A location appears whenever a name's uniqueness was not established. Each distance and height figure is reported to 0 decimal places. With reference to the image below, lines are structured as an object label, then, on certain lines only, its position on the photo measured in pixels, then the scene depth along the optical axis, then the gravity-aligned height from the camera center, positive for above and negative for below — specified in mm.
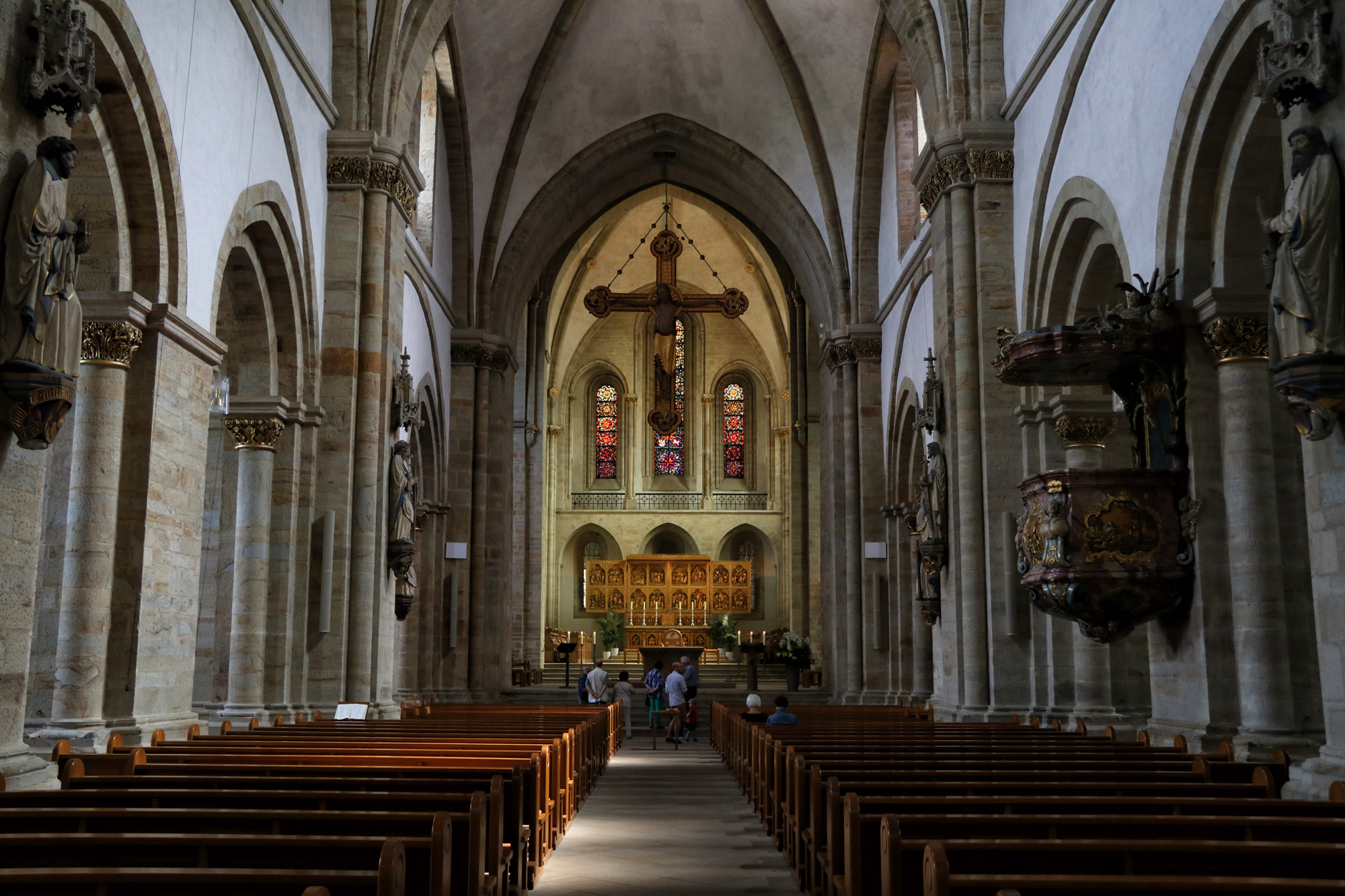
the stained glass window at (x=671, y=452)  38719 +5799
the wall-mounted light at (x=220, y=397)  12547 +2451
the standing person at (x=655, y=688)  20219 -805
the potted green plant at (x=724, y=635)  33719 +95
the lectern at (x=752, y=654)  23234 -306
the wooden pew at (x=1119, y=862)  3219 -660
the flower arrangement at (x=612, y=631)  34125 +213
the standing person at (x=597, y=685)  18359 -682
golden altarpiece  34906 +1385
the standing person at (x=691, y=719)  19594 -1267
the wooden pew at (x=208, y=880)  3148 -612
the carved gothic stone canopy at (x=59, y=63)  6480 +3054
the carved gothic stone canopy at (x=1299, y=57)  6246 +2966
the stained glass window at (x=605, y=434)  38688 +6373
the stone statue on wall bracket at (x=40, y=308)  6105 +1660
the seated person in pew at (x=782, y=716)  12352 -776
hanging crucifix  23141 +6368
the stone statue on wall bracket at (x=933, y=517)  13797 +1372
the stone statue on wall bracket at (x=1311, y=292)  5973 +1679
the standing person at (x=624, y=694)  20094 -900
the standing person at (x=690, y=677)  19250 -600
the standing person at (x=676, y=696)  18344 -840
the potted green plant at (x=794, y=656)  23922 -335
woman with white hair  14938 -920
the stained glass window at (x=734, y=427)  38844 +6573
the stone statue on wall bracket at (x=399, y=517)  13984 +1383
